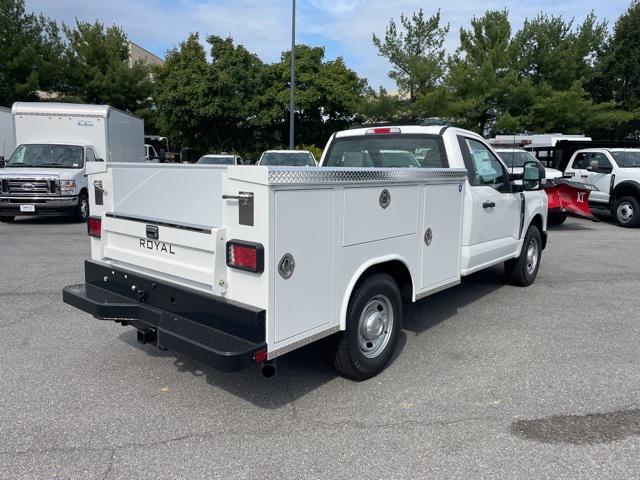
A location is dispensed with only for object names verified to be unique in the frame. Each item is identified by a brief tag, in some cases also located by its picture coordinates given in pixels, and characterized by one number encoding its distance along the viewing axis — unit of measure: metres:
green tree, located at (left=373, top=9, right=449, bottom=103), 26.81
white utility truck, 3.17
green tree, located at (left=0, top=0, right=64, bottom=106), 29.23
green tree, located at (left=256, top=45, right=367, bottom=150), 30.80
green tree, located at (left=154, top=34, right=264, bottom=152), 28.95
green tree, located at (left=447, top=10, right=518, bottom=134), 26.02
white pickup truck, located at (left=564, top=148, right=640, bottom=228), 14.23
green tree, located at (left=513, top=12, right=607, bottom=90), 27.81
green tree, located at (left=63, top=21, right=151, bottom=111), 33.00
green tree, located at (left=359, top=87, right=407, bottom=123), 26.53
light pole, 20.98
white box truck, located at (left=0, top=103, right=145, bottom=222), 12.68
